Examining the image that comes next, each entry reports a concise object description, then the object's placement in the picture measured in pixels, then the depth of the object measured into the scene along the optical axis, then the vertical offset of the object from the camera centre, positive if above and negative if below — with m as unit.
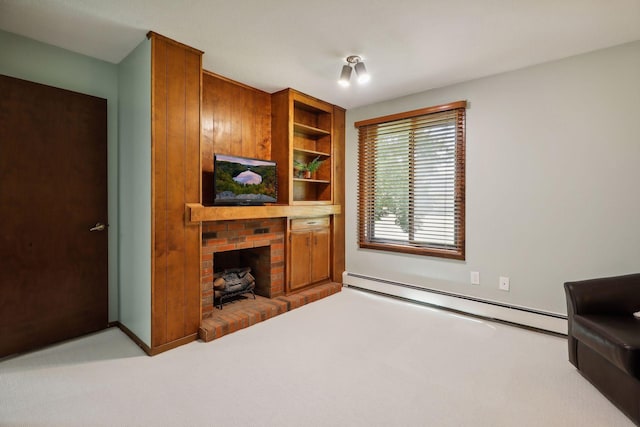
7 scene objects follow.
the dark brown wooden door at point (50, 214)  2.30 -0.05
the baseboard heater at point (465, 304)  2.78 -0.99
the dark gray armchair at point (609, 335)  1.61 -0.72
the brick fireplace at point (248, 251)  2.89 -0.47
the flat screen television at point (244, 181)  2.80 +0.27
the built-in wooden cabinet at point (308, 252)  3.66 -0.54
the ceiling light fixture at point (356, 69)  2.70 +1.22
